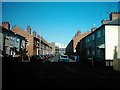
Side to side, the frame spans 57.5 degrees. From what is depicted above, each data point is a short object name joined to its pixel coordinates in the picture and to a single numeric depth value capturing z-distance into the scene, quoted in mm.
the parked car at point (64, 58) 21339
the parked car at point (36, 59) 20835
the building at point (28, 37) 33771
